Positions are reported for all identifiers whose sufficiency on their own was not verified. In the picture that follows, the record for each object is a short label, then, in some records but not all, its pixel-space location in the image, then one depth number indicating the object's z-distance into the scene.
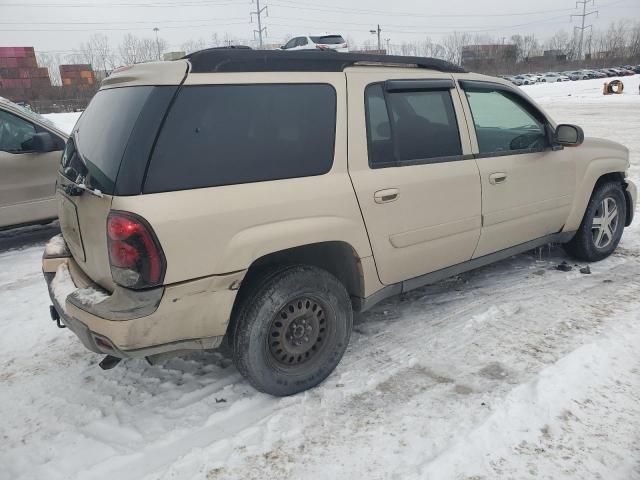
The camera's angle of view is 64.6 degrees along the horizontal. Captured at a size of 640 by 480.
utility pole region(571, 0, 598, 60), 90.91
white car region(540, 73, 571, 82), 58.72
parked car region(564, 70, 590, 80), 60.06
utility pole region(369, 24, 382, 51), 73.91
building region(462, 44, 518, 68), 77.84
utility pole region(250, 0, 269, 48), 53.12
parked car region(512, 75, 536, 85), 55.24
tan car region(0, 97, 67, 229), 5.94
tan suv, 2.48
